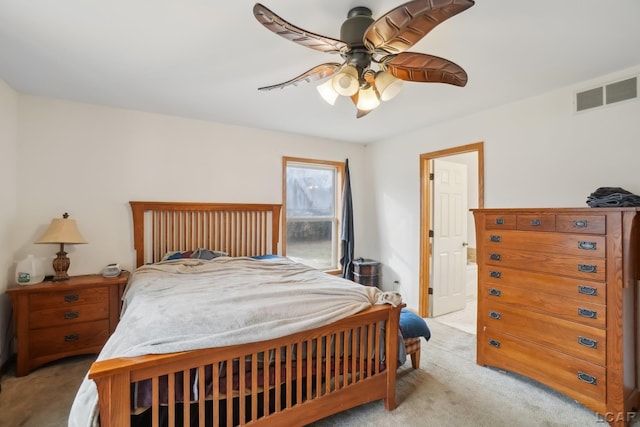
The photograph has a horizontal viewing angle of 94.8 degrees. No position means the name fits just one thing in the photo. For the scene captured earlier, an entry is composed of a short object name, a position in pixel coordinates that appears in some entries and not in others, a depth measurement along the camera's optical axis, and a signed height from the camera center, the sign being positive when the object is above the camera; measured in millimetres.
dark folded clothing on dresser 1890 +82
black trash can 4164 -870
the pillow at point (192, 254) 3031 -441
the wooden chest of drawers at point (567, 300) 1857 -649
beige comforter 1312 -549
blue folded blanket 2307 -921
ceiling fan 1179 +797
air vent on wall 2178 +905
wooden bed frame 1200 -861
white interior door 3824 -353
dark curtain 4301 -343
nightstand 2361 -885
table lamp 2553 -217
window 4188 +26
